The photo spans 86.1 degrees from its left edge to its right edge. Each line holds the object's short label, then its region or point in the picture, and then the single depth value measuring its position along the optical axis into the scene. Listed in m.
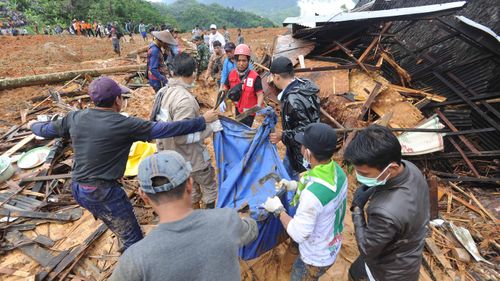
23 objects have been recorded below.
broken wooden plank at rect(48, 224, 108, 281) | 3.26
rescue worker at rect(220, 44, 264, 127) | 4.51
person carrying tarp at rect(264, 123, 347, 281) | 1.90
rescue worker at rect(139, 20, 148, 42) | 22.70
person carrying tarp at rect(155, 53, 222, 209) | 2.94
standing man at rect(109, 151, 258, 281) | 1.25
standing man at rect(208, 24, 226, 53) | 11.11
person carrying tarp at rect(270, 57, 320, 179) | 3.06
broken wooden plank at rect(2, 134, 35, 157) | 5.38
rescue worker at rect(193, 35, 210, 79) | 11.39
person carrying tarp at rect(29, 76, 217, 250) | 2.37
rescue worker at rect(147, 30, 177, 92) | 5.88
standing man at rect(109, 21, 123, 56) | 15.30
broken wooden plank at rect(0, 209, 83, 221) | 4.04
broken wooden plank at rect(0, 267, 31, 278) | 3.27
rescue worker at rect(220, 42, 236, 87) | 5.43
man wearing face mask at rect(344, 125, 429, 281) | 1.71
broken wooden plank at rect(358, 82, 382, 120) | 5.73
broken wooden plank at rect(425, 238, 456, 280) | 3.45
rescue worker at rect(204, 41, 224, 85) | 8.68
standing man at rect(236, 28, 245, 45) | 13.46
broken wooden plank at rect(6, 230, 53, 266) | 3.44
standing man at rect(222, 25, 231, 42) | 14.41
